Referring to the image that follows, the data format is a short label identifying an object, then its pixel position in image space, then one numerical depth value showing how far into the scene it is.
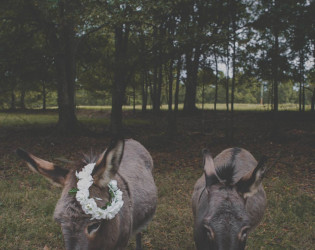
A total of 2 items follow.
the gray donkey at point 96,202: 2.24
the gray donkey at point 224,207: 2.55
